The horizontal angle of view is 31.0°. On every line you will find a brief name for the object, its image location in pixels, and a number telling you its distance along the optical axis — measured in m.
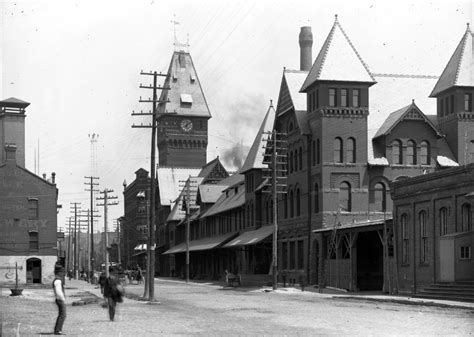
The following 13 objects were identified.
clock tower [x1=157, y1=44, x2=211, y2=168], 137.00
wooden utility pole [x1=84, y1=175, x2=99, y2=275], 78.38
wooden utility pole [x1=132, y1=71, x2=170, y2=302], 37.62
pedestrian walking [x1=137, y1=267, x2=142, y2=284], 72.93
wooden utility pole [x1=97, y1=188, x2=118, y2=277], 71.81
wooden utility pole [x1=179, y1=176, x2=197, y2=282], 77.35
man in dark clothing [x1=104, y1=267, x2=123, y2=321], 22.78
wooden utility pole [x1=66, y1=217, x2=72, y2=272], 118.89
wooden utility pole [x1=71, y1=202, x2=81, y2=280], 103.74
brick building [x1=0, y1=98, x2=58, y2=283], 70.38
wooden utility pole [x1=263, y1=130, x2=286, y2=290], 52.91
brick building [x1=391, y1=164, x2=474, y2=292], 38.22
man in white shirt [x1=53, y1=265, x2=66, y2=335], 18.95
